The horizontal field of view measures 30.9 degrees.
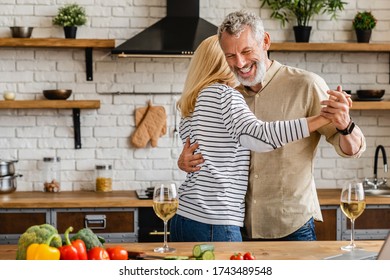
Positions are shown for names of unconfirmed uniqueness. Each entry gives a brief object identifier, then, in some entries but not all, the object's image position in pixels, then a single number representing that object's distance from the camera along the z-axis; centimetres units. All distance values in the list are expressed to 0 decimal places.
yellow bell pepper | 176
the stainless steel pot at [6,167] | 454
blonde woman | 256
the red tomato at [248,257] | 192
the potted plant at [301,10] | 486
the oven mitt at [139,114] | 492
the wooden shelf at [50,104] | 460
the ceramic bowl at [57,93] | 467
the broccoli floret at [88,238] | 187
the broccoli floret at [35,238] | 180
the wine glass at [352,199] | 225
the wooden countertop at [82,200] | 429
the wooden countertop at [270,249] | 223
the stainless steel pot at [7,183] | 455
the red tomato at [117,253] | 189
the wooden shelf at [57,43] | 460
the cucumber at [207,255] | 197
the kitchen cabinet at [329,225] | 443
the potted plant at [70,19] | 470
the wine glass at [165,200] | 226
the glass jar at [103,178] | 482
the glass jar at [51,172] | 480
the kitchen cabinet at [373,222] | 449
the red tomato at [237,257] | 192
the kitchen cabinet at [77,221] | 431
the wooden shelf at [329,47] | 477
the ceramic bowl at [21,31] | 464
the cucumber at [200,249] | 201
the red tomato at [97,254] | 181
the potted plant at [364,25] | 492
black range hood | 446
